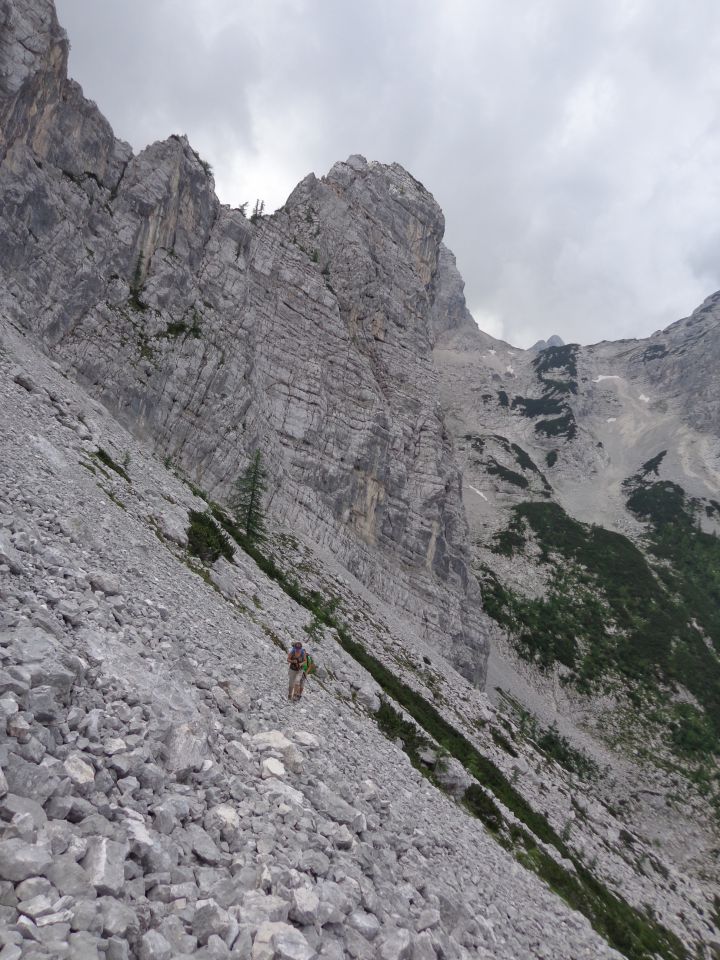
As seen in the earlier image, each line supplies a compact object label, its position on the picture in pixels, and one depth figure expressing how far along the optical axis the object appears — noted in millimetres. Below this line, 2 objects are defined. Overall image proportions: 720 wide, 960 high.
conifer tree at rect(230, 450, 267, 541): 41169
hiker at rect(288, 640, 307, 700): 13844
